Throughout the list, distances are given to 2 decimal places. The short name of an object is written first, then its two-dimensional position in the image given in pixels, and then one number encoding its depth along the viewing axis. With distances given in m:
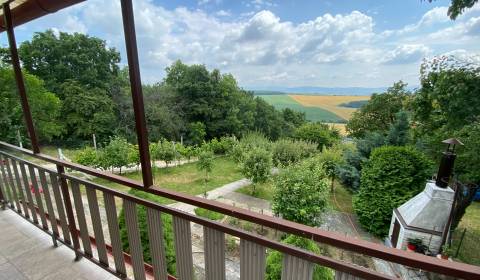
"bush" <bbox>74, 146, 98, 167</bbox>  8.24
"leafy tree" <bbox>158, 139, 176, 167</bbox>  11.59
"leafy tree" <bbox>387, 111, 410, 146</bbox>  7.12
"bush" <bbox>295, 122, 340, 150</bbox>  17.12
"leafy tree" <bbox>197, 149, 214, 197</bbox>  9.98
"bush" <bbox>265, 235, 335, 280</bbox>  1.78
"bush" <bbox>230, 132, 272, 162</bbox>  12.26
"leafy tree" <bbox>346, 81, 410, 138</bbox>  12.52
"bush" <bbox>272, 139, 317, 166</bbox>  11.61
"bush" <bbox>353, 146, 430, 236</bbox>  5.89
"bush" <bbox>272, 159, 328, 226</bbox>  5.16
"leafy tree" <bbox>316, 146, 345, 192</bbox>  8.55
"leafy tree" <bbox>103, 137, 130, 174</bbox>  8.66
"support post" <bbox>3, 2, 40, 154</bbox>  1.67
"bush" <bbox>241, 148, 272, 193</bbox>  8.58
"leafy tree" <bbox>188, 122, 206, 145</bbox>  18.02
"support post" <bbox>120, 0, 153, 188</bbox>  1.09
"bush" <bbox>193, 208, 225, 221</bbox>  4.53
